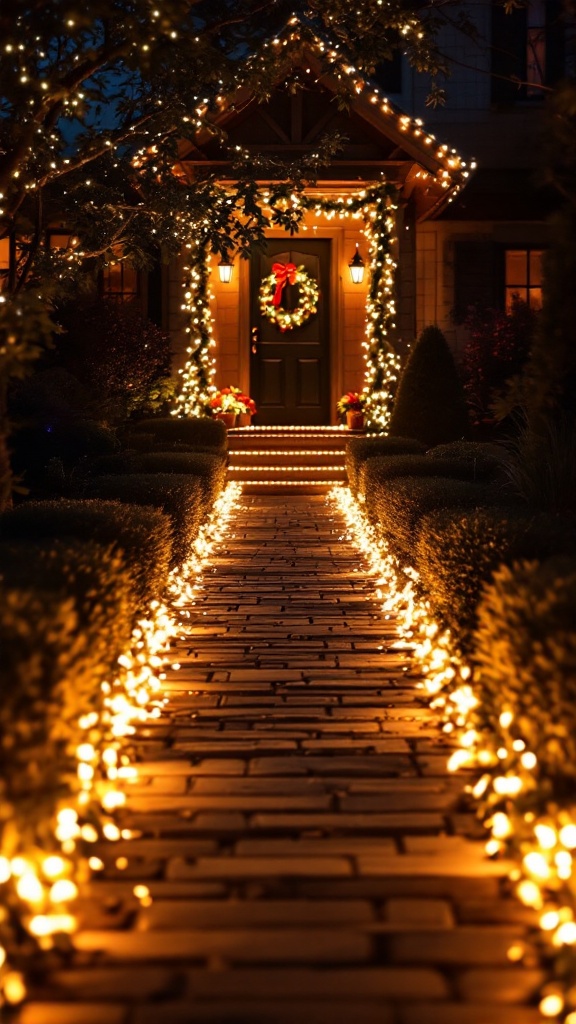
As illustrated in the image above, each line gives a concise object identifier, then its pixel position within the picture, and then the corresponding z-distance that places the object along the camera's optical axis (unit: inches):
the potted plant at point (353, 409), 669.9
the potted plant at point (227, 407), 663.1
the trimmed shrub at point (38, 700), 126.8
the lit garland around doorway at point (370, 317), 634.8
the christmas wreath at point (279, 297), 695.7
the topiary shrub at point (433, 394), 571.5
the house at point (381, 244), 628.4
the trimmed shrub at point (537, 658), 133.1
